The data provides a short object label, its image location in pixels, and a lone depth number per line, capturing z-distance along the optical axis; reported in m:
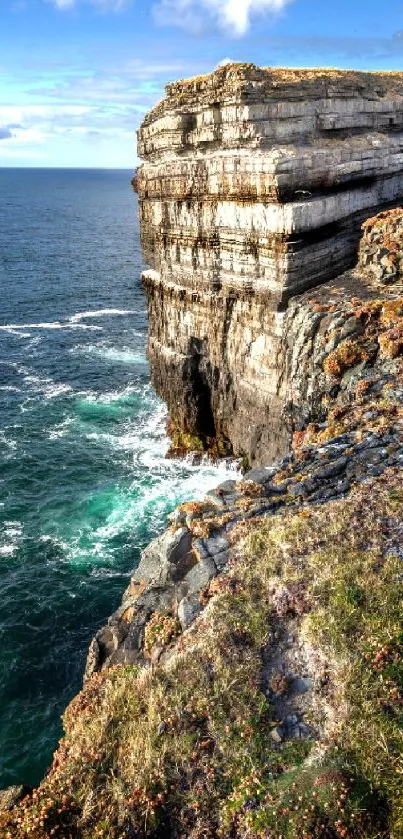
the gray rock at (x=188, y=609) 13.58
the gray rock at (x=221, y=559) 14.69
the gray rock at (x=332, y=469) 16.97
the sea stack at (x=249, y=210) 28.22
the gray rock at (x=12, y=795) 11.87
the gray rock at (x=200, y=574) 14.39
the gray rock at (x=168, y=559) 15.49
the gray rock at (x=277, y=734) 11.02
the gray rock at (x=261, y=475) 18.25
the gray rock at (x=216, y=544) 15.22
